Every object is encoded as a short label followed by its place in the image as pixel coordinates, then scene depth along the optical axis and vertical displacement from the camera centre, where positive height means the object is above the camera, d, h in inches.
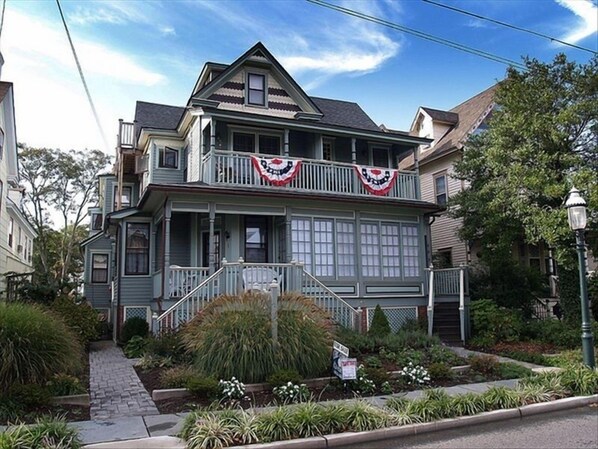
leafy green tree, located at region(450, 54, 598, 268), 526.3 +148.9
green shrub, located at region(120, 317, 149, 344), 562.9 -55.5
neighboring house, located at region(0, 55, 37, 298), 710.5 +138.0
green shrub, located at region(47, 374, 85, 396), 292.1 -63.4
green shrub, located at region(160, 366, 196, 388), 315.3 -63.5
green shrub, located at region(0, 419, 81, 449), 201.2 -66.1
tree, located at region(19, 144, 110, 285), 1318.9 +291.3
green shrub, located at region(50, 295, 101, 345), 506.5 -37.9
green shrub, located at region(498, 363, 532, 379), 369.3 -72.2
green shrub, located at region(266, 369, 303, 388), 308.7 -62.8
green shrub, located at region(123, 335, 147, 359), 475.2 -66.7
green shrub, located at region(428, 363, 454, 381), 358.9 -69.7
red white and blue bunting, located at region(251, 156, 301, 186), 577.9 +135.0
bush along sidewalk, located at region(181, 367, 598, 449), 224.7 -70.3
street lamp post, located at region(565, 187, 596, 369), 368.8 +14.5
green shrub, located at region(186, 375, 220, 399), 295.6 -65.2
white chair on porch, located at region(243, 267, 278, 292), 499.5 +3.8
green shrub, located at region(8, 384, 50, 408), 267.6 -62.6
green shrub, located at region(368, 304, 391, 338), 519.2 -51.5
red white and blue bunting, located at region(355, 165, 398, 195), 628.4 +132.6
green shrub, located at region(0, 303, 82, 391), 285.1 -40.7
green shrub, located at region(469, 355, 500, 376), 384.2 -69.8
